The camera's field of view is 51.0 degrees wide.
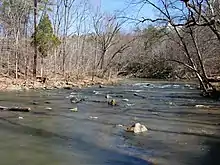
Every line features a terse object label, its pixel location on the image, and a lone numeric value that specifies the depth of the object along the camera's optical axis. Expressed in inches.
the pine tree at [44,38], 918.1
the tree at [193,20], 354.0
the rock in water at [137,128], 283.8
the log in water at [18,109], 389.5
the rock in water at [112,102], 464.3
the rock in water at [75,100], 495.6
